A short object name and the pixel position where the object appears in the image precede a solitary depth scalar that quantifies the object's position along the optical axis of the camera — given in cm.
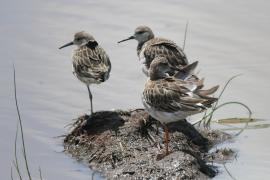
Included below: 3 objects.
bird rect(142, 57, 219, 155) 1784
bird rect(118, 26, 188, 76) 2217
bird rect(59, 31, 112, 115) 2156
